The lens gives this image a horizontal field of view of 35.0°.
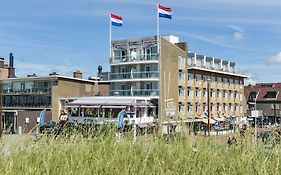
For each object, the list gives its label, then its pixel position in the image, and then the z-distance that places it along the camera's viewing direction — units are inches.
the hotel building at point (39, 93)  2477.9
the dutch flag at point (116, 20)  2417.6
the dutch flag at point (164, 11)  2192.4
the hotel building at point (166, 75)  2338.8
